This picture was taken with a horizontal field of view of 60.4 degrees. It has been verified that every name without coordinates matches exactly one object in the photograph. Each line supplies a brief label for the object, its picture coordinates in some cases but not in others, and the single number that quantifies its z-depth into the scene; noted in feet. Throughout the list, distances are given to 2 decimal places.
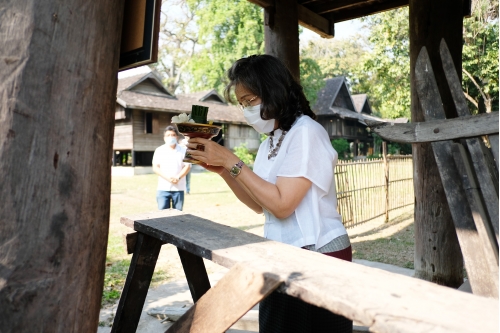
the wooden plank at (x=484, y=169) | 5.13
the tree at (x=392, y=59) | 52.47
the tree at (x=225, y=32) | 74.74
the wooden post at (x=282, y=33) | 11.91
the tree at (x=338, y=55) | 141.38
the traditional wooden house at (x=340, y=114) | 98.74
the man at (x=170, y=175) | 20.62
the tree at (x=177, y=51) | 110.73
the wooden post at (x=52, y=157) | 3.93
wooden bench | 3.07
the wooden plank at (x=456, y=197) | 5.33
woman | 5.59
